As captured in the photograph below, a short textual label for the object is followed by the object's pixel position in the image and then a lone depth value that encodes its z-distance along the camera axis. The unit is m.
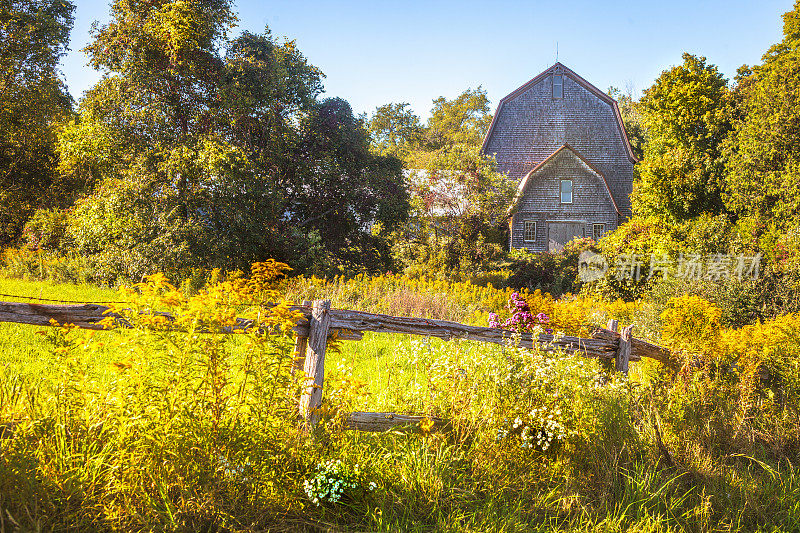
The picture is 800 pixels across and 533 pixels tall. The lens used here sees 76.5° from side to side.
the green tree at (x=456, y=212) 21.22
